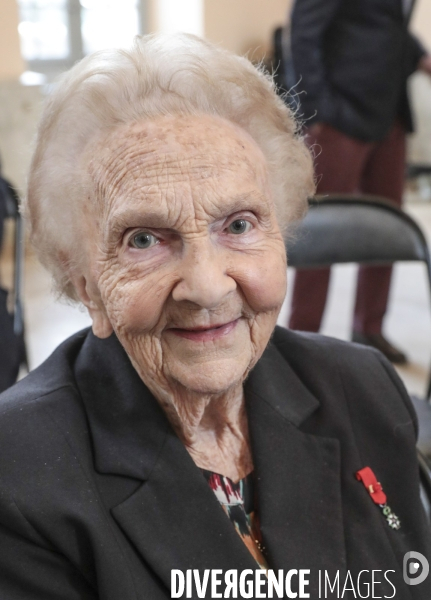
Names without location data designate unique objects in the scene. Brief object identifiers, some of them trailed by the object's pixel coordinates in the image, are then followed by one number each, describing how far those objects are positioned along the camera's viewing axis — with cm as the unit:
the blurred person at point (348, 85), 299
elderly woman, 103
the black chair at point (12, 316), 191
